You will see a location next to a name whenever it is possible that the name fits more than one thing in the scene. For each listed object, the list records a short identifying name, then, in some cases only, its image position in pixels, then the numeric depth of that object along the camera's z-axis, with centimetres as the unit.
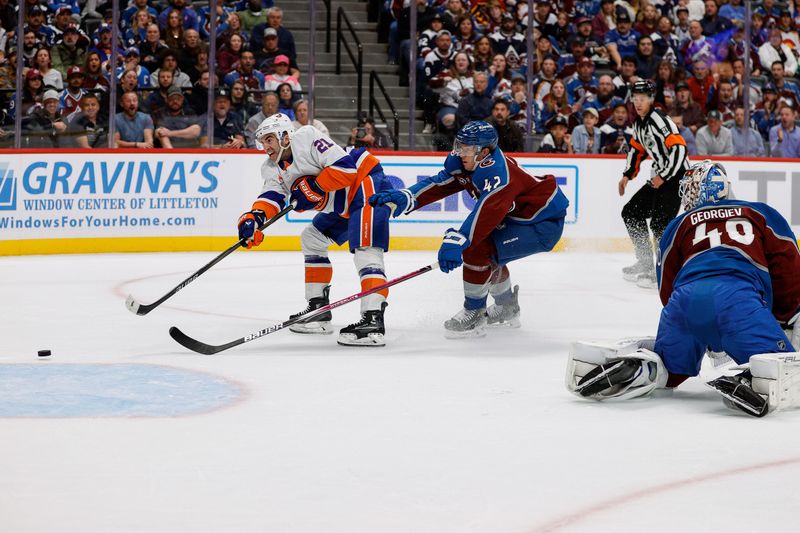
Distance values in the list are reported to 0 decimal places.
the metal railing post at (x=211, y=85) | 1864
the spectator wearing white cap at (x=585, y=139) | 1956
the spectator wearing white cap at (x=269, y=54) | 1912
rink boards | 1759
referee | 1447
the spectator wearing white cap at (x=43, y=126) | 1772
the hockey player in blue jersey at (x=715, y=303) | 736
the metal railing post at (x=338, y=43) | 2011
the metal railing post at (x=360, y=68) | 1998
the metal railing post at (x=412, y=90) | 1933
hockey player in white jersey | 1041
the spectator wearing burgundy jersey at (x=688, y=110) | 1995
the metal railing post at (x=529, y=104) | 1944
